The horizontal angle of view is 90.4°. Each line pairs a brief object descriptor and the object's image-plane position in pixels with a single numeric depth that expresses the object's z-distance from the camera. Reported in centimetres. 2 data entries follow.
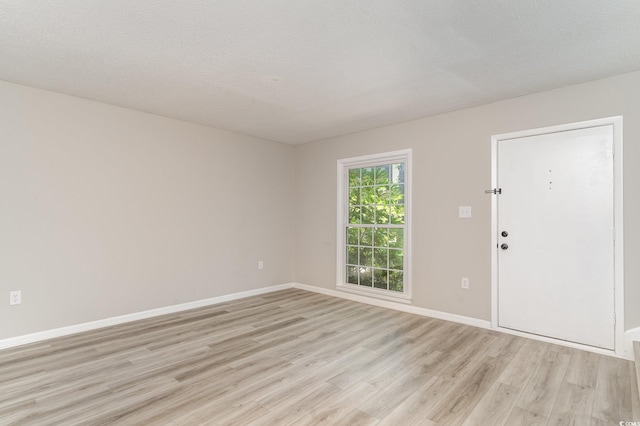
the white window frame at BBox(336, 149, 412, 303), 422
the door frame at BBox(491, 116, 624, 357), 279
